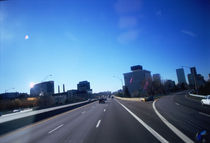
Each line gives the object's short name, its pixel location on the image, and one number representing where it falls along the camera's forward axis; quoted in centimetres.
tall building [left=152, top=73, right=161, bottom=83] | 9482
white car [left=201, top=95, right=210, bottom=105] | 1674
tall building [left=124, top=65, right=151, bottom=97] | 16025
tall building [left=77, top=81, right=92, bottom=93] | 18250
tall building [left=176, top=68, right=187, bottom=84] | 18688
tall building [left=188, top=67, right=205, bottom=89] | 11816
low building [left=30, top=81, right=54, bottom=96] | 14700
